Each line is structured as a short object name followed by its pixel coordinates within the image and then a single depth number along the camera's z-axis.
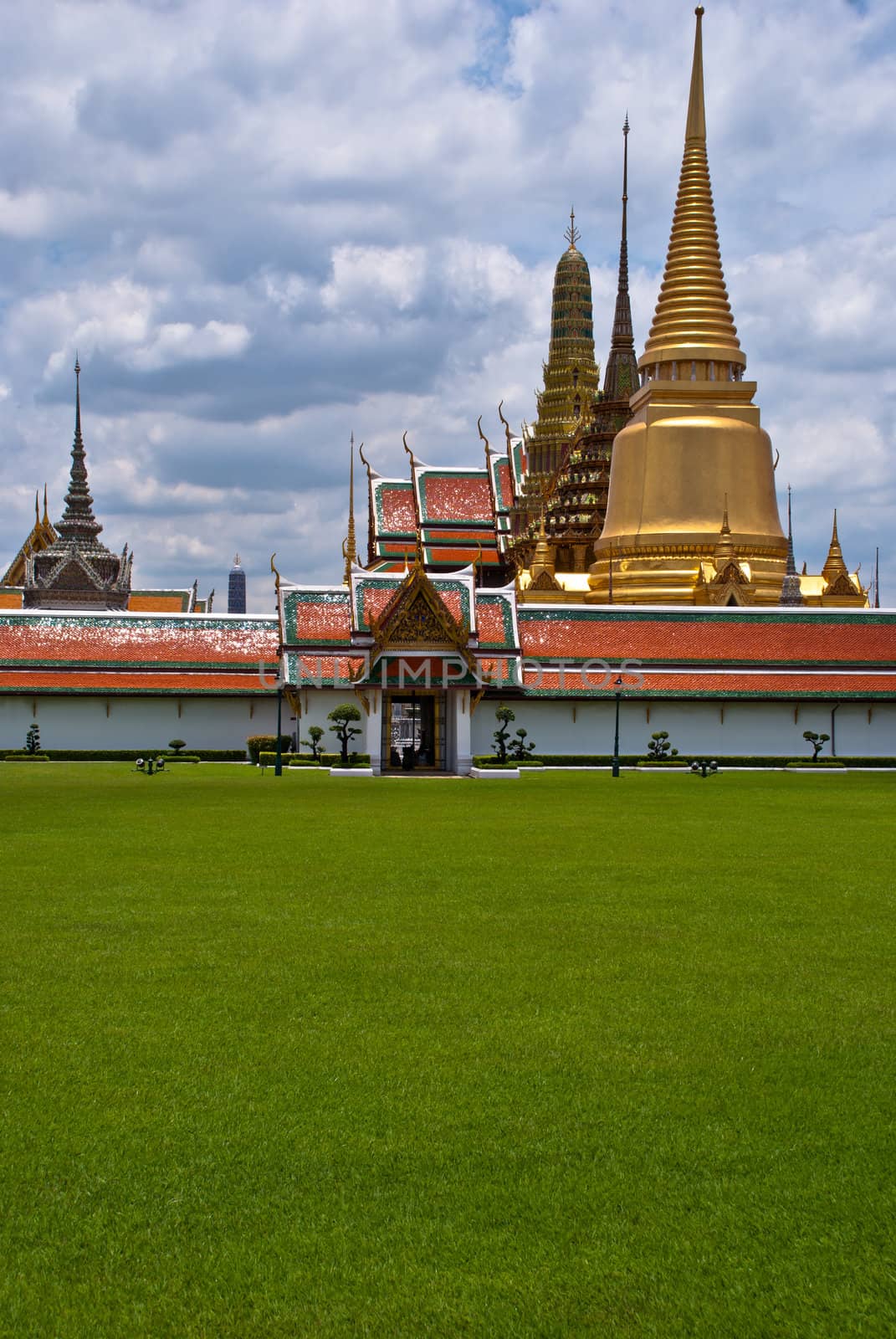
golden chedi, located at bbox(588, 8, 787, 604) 50.75
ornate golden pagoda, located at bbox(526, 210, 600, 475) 85.88
